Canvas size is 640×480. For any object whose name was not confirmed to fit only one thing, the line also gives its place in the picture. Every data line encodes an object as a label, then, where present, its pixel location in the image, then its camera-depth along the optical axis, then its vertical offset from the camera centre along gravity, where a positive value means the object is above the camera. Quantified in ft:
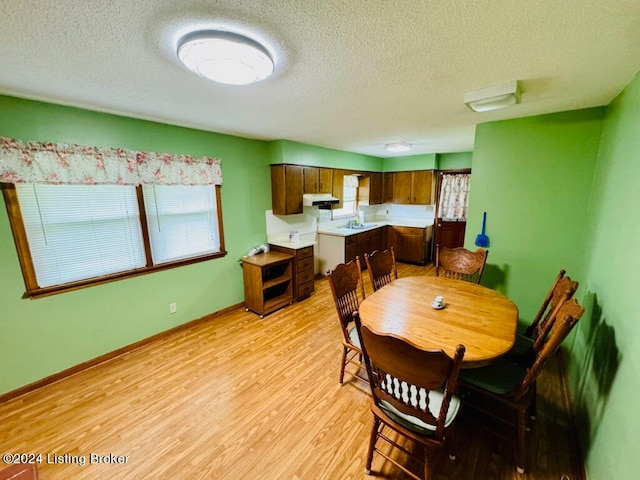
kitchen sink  16.86 -2.54
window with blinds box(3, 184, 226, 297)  6.64 -1.25
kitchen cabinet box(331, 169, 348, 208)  14.96 +0.33
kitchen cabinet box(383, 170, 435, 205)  17.46 +0.06
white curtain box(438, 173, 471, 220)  16.63 -0.49
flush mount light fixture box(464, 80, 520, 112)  5.47 +2.10
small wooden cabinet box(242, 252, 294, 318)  10.69 -4.06
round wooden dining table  4.67 -2.85
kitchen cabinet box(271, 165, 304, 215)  12.01 +0.06
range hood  13.07 -0.56
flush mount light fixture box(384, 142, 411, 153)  12.66 +2.14
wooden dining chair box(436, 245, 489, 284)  8.78 -2.61
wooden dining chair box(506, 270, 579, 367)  5.14 -3.06
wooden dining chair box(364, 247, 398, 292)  8.18 -2.62
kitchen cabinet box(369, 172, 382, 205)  18.25 +0.07
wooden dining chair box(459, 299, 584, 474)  4.10 -3.75
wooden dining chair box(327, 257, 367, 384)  6.66 -3.01
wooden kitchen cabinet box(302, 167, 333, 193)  13.05 +0.52
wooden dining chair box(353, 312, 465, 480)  3.51 -3.21
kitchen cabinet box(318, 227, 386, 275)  14.76 -3.53
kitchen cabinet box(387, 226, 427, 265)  17.44 -3.81
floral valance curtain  6.19 +0.71
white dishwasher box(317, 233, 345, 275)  14.88 -3.73
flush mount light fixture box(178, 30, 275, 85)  3.60 +2.03
